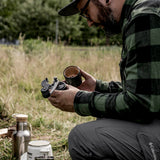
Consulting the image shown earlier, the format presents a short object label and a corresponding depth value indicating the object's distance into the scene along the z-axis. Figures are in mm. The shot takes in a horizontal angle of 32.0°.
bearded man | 1471
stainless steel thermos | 2133
